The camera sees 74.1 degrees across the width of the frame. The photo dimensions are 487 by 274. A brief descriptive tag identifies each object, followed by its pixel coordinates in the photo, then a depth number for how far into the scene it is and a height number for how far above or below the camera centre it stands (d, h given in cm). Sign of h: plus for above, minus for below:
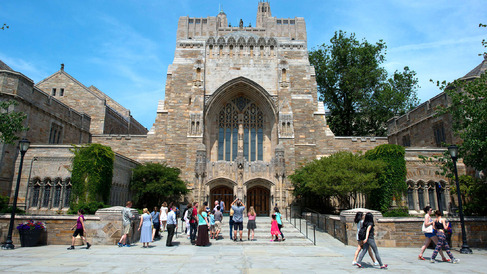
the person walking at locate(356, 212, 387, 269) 826 -80
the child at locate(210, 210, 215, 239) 1358 -88
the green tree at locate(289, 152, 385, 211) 1700 +152
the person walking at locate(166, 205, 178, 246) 1170 -79
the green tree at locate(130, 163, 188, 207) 2105 +123
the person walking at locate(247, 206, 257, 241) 1309 -70
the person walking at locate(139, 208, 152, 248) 1130 -90
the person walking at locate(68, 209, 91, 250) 1105 -85
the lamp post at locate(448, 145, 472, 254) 1124 -17
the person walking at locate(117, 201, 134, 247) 1138 -77
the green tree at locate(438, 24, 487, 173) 1344 +351
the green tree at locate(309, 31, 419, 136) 3391 +1246
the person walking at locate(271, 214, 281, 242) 1303 -98
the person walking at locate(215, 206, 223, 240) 1360 -70
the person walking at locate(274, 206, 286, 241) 1308 -64
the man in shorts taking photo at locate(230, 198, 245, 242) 1280 -53
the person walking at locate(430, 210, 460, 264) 919 -90
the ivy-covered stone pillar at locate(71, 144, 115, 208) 1711 +151
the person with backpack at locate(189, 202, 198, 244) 1248 -81
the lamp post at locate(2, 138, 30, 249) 1103 -51
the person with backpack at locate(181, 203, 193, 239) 1300 -50
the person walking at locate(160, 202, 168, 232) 1448 -44
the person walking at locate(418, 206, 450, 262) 961 -80
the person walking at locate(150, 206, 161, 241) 1314 -81
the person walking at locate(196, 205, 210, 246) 1185 -96
